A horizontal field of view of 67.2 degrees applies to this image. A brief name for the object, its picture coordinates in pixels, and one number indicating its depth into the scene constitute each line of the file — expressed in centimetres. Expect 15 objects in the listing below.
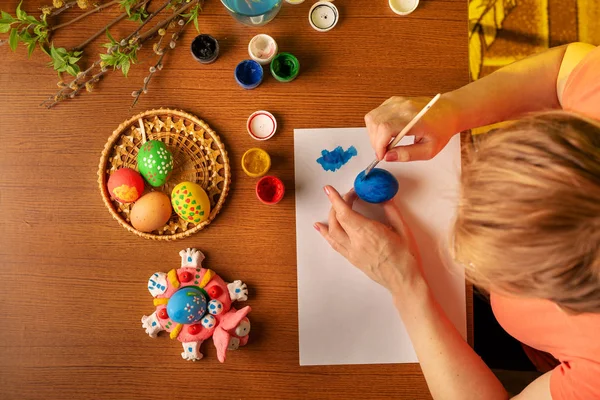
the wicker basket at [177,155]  82
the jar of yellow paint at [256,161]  83
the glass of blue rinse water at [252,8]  81
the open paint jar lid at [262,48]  84
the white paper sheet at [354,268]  83
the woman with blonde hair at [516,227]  49
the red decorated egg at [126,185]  78
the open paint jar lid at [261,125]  84
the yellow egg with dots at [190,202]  78
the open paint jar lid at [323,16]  85
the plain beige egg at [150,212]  78
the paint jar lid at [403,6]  85
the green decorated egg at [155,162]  78
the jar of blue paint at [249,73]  84
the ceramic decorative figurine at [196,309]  78
